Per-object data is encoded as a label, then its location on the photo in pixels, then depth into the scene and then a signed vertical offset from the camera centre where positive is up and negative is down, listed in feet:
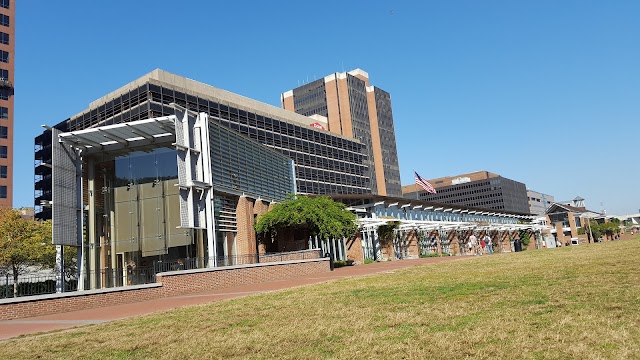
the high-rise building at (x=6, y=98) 230.48 +89.19
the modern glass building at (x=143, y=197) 74.08 +11.65
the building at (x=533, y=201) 633.61 +42.21
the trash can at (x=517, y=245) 152.71 -3.10
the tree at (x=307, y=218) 90.53 +6.86
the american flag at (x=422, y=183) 182.93 +23.25
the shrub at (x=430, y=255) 157.99 -3.76
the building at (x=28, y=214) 280.59 +41.66
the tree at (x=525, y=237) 231.46 -1.18
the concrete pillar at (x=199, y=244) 75.87 +3.27
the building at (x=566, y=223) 297.74 +4.12
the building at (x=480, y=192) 563.89 +57.03
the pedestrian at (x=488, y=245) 179.37 -2.65
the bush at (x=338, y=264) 112.93 -2.74
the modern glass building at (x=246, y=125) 224.94 +76.56
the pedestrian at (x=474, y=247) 177.68 -2.92
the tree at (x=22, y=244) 124.77 +9.62
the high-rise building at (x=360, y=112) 425.69 +122.84
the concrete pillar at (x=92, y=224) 77.20 +8.26
